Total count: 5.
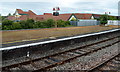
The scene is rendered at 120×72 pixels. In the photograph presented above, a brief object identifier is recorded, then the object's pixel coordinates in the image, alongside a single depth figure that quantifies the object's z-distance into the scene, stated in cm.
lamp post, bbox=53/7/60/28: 2390
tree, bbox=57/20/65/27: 3363
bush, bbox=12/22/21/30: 2464
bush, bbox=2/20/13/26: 2472
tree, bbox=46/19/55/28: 3030
